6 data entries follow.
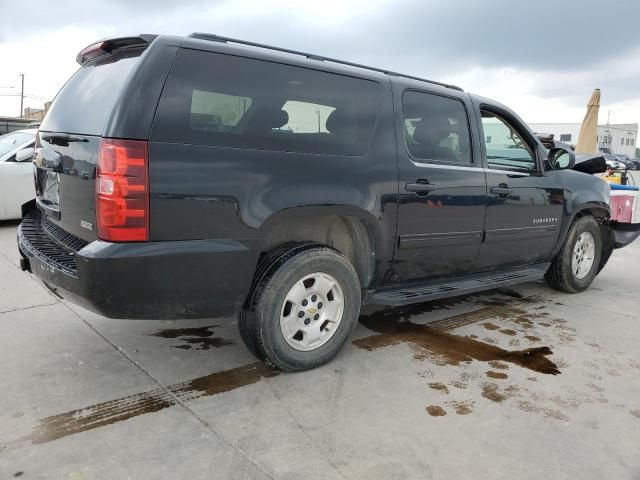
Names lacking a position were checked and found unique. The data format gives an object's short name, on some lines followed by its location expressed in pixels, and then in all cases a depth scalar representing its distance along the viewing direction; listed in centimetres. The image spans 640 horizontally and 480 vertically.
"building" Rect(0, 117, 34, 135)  2108
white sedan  786
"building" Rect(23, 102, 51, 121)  3874
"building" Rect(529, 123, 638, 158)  7019
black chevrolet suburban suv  261
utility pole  6782
